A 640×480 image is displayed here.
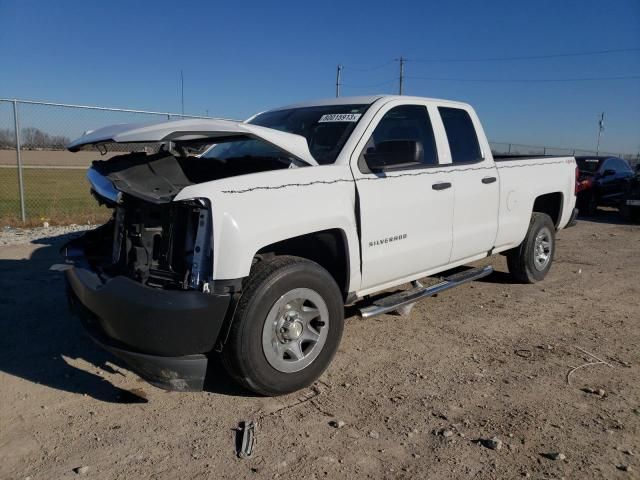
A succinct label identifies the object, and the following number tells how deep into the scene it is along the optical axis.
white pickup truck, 3.06
